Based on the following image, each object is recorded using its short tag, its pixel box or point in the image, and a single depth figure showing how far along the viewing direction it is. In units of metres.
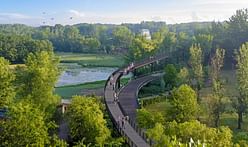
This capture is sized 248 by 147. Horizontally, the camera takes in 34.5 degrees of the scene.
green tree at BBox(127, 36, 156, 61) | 76.00
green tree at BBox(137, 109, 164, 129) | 30.53
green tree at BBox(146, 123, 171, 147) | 22.62
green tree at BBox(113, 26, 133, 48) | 134.62
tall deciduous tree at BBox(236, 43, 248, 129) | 36.88
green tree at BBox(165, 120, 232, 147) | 22.38
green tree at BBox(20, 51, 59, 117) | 34.06
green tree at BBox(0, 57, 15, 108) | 34.31
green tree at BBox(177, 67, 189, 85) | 48.31
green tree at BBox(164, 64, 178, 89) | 54.34
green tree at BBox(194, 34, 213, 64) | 66.38
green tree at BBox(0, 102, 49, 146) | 25.77
